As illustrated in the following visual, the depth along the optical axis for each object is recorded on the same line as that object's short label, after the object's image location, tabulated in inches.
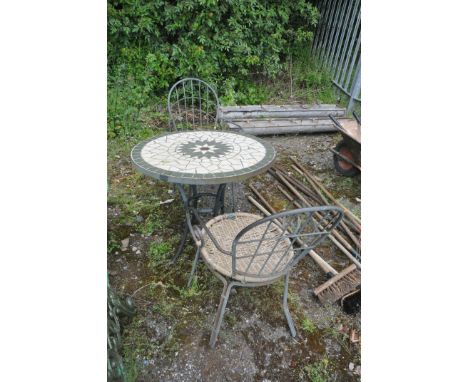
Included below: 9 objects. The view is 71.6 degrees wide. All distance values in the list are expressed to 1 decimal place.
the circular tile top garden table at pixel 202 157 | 70.9
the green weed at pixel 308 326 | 77.9
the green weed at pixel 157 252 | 93.5
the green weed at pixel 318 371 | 68.1
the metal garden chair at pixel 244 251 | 59.5
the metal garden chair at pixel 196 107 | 178.2
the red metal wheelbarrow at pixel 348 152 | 132.6
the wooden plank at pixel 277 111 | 175.2
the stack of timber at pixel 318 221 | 84.4
